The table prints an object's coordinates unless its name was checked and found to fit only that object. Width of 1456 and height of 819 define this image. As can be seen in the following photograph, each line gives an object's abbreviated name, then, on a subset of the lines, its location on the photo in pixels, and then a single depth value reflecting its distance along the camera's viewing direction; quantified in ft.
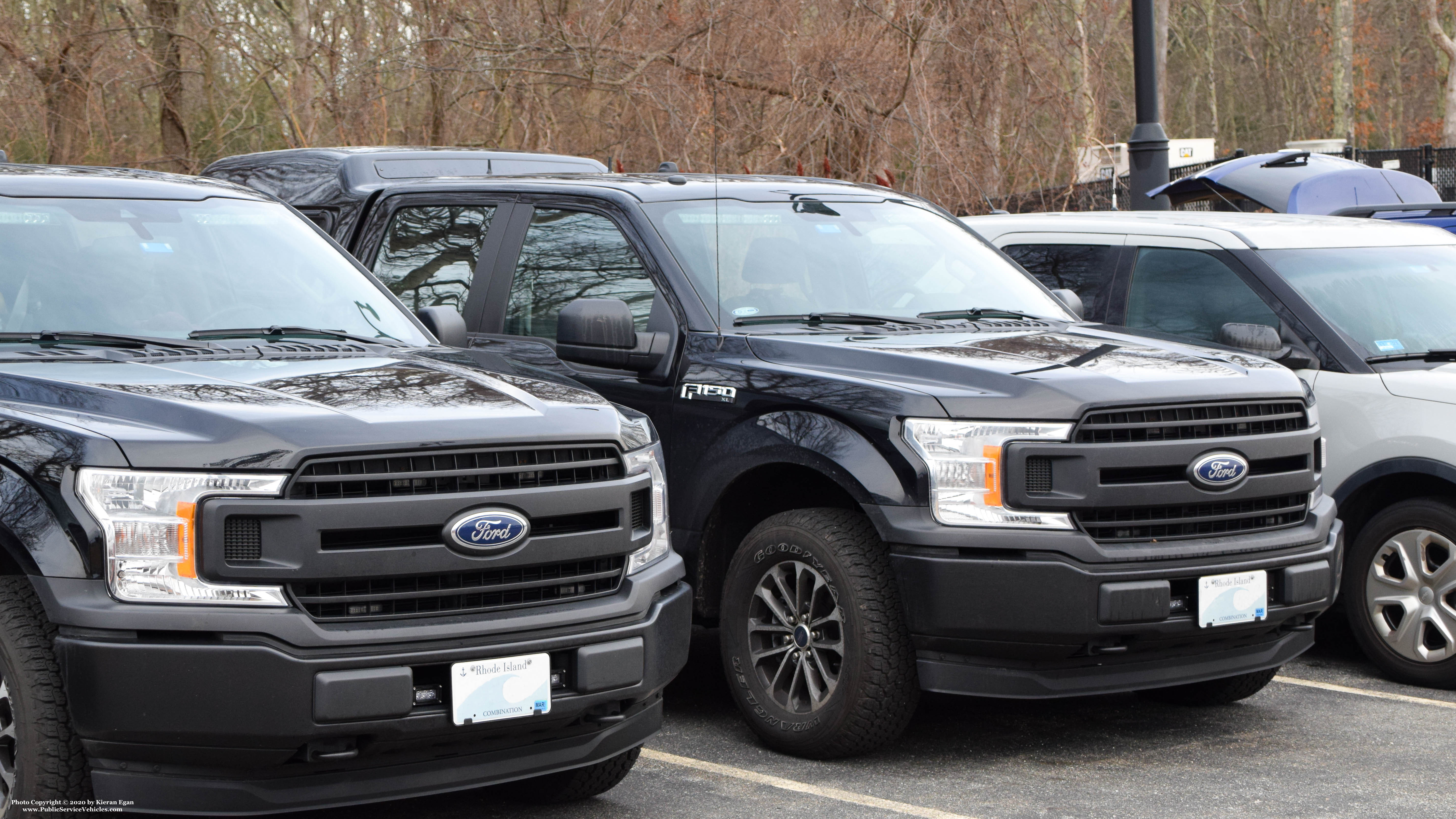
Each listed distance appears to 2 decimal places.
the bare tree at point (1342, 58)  130.21
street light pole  40.40
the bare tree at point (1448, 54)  114.21
